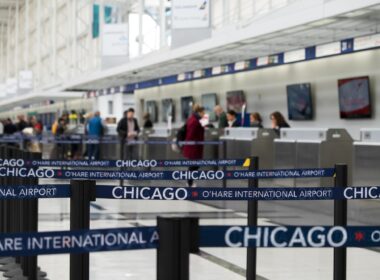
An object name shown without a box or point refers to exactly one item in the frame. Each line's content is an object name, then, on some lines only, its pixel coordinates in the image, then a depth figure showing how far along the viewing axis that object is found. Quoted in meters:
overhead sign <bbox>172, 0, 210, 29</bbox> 18.05
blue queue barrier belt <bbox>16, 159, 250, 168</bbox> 6.80
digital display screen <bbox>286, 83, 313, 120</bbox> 19.14
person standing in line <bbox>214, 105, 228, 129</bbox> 19.58
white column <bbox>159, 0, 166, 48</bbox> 27.19
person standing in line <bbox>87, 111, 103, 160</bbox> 22.67
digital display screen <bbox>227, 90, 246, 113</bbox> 23.53
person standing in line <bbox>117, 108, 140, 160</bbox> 20.81
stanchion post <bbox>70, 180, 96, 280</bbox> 4.10
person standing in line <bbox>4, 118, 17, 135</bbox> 30.20
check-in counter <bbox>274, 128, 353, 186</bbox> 13.16
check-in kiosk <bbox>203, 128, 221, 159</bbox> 18.02
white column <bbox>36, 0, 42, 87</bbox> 49.38
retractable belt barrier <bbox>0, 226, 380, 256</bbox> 2.91
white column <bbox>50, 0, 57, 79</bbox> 47.22
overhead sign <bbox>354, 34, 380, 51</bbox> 15.00
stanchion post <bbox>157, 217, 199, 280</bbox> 2.76
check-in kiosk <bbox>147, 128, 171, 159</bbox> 21.72
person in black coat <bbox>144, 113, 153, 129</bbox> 25.61
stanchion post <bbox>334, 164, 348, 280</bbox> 4.87
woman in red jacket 14.95
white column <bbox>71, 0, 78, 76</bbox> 41.09
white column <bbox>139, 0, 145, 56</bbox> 28.28
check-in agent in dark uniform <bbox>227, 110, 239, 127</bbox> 18.90
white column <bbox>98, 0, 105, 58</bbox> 33.09
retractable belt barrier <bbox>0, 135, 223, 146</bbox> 19.62
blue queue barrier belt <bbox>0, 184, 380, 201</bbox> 4.45
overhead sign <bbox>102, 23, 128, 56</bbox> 25.61
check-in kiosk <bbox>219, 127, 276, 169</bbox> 15.60
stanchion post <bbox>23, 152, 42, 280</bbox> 5.80
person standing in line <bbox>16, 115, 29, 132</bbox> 32.47
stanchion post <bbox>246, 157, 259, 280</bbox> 5.66
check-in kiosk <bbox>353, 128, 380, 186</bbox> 10.91
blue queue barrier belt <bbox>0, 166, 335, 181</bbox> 5.69
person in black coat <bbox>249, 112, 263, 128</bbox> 18.05
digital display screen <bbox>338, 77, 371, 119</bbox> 16.58
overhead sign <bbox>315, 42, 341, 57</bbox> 16.66
